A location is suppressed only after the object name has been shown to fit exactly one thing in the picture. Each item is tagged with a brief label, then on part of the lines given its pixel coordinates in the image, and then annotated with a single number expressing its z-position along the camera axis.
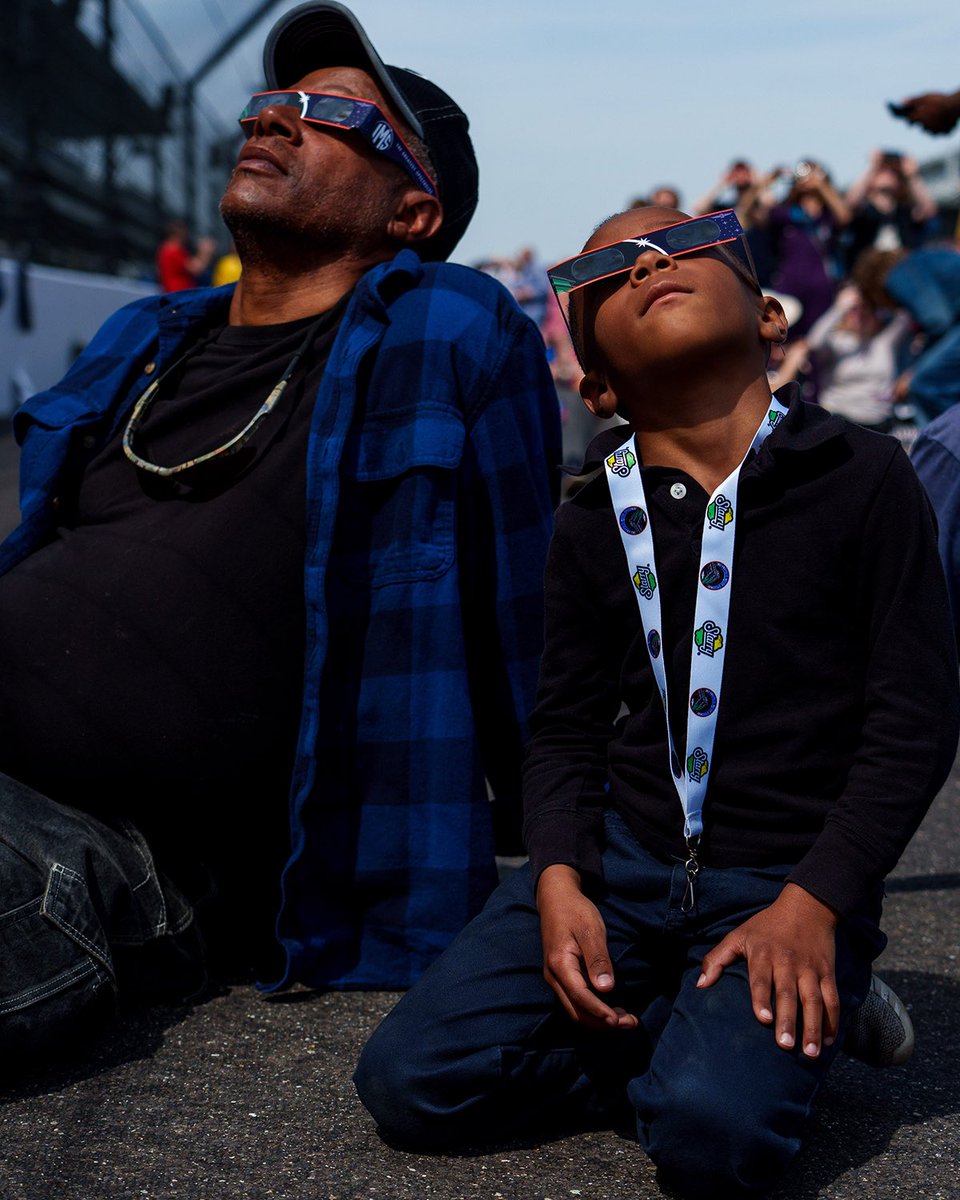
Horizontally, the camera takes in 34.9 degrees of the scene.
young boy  1.83
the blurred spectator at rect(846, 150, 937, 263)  9.70
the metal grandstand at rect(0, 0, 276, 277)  11.41
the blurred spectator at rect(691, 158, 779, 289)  9.14
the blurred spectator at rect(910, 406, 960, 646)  2.68
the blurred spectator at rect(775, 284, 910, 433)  8.48
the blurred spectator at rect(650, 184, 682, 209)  9.23
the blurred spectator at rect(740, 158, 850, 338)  9.15
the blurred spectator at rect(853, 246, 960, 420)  6.38
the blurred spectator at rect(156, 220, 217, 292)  13.31
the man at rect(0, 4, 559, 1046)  2.46
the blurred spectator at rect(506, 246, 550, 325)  13.80
